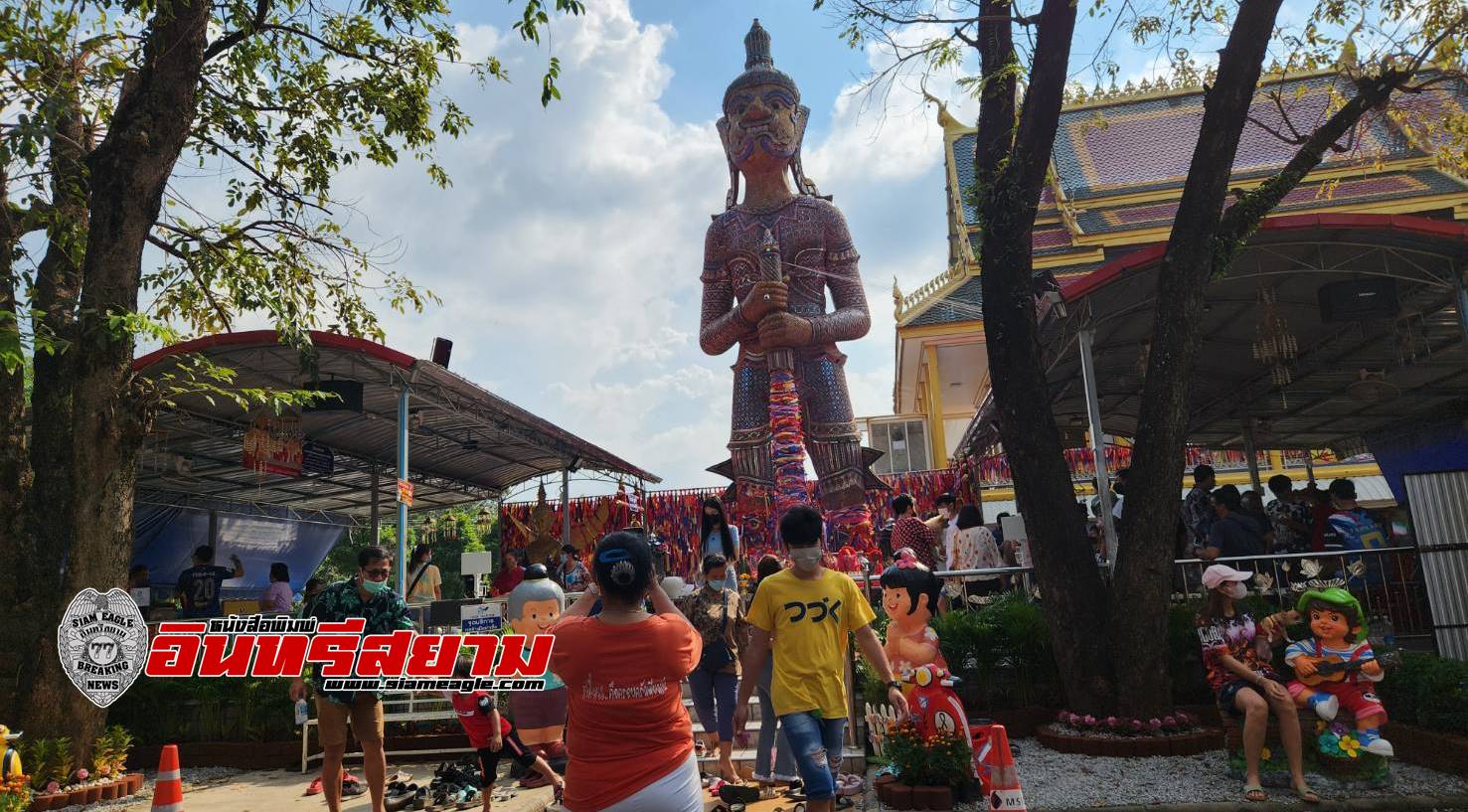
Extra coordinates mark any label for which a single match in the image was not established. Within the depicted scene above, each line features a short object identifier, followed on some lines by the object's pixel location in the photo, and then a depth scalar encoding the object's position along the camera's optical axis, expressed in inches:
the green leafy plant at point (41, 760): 257.4
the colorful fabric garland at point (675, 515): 643.5
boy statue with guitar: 206.5
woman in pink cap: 208.4
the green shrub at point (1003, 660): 283.7
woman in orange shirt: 117.8
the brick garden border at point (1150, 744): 243.1
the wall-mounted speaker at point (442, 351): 470.8
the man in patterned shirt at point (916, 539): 339.3
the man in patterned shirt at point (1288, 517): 374.3
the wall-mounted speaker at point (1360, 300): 382.9
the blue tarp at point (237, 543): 723.4
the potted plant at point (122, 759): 282.0
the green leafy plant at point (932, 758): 213.9
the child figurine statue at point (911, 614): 223.1
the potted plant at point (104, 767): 273.6
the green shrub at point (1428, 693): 225.0
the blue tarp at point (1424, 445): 560.7
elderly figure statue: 242.7
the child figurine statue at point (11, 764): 234.2
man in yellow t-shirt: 162.1
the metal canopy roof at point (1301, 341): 341.1
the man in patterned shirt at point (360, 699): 211.3
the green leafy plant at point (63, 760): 263.4
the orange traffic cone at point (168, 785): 181.9
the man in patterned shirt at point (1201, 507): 368.8
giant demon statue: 454.6
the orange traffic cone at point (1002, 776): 174.4
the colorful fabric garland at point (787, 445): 417.4
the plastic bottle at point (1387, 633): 283.4
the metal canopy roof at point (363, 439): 418.3
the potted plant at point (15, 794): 217.2
